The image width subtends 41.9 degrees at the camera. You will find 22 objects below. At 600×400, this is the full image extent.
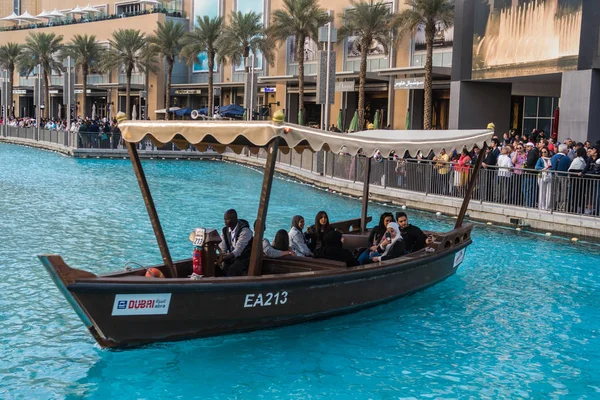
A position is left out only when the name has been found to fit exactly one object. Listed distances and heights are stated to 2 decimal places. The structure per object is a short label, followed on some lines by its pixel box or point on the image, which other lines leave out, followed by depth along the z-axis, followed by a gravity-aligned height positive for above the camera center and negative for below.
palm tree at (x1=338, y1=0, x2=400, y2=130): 44.94 +5.69
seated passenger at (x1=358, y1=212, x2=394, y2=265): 13.37 -1.97
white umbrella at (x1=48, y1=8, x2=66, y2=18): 88.50 +11.44
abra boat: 9.24 -2.11
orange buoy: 10.20 -2.01
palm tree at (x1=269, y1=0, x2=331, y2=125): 50.34 +6.58
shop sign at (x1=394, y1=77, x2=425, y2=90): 38.84 +2.21
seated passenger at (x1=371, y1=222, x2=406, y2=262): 12.92 -1.97
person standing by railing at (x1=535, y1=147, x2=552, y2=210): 19.72 -1.18
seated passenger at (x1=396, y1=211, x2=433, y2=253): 13.68 -1.89
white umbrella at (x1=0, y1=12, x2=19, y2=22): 94.65 +11.55
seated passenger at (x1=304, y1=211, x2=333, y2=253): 13.12 -1.81
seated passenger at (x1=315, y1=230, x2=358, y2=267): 12.23 -1.97
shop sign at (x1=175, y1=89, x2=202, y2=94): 71.01 +2.62
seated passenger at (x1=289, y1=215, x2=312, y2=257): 12.56 -1.85
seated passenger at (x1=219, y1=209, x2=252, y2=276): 11.27 -1.79
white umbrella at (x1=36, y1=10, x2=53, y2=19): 90.81 +11.52
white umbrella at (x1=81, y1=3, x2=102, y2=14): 82.50 +11.21
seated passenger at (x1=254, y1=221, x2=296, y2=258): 11.91 -1.93
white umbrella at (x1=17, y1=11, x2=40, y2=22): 93.81 +11.47
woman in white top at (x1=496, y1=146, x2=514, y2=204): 21.05 -1.17
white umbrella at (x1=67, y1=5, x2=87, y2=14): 83.88 +11.18
